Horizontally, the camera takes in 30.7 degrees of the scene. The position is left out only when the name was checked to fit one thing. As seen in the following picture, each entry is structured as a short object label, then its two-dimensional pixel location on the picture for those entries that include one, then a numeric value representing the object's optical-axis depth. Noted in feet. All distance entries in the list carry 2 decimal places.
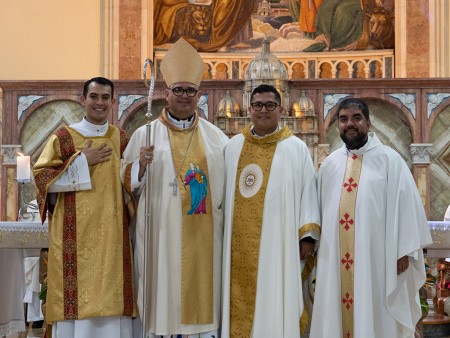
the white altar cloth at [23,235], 17.62
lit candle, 22.15
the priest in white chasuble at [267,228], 14.97
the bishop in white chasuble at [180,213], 14.90
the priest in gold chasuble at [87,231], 14.74
